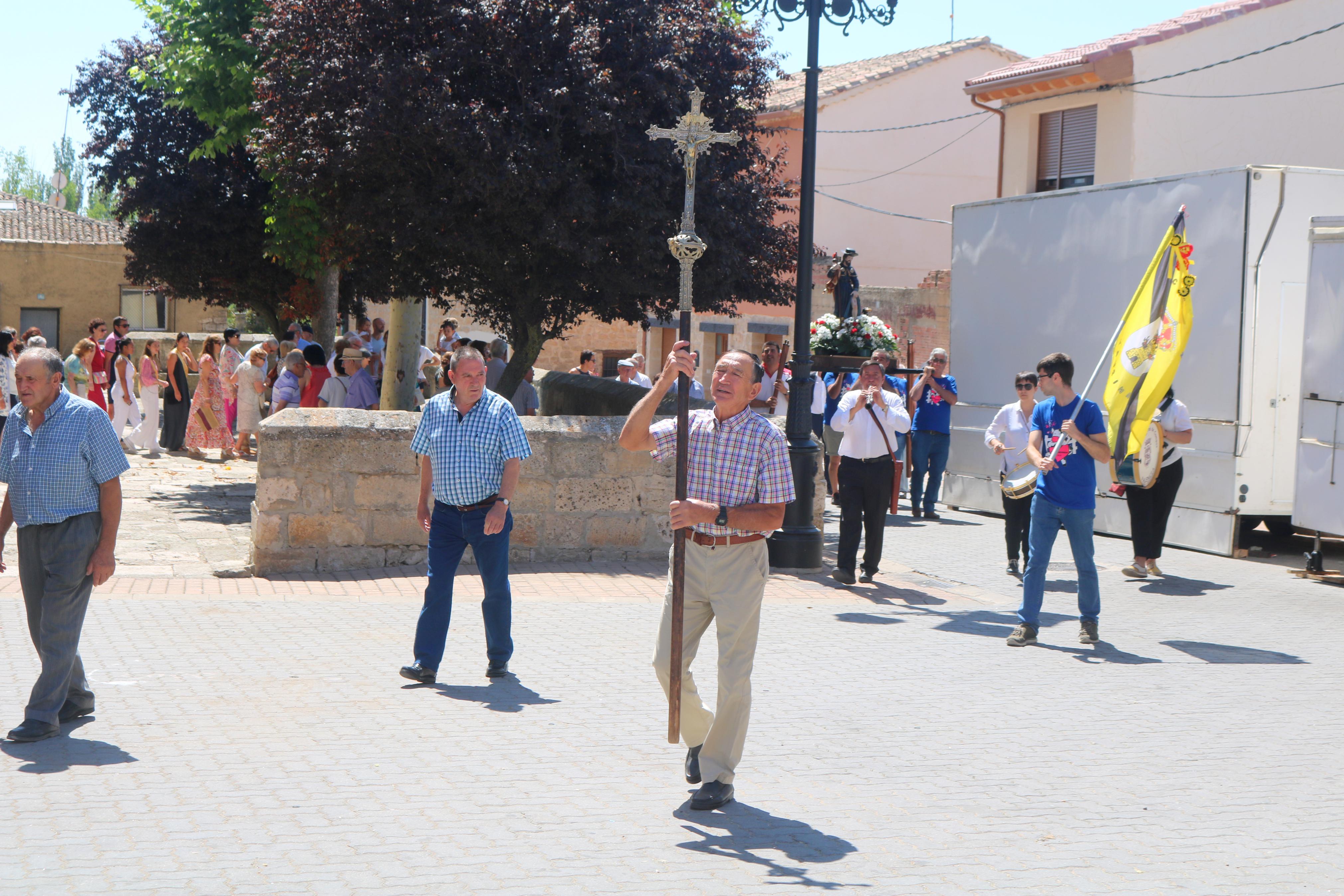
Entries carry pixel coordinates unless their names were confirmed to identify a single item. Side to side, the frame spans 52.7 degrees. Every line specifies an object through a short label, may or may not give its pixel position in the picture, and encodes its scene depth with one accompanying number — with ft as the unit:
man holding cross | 17.16
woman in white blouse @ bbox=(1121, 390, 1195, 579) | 37.70
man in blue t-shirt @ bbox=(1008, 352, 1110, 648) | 28.12
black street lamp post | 35.96
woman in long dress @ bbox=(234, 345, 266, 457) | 61.82
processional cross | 17.19
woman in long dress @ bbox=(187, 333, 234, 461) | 62.80
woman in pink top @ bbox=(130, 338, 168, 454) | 62.85
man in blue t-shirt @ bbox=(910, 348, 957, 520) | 50.39
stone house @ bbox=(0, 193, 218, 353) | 153.38
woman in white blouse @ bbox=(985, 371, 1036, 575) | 37.68
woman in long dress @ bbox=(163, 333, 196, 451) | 63.72
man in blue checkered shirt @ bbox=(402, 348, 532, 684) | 23.90
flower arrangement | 45.37
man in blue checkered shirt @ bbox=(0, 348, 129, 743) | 19.31
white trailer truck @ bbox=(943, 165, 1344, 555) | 40.68
